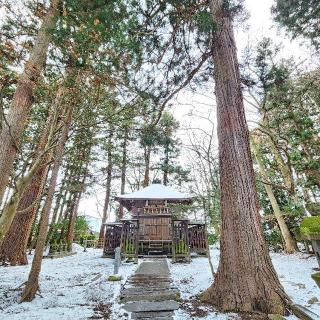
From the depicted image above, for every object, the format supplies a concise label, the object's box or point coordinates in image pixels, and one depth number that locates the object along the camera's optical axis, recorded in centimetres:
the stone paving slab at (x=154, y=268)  597
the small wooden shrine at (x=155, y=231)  857
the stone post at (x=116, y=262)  587
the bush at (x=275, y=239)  1095
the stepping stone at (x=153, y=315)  316
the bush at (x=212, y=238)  1485
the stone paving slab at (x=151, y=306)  347
